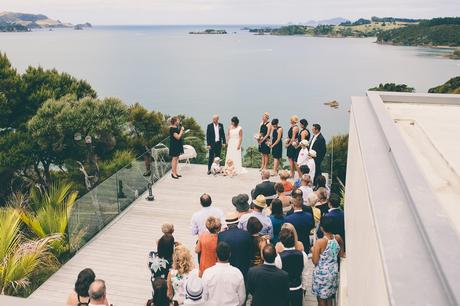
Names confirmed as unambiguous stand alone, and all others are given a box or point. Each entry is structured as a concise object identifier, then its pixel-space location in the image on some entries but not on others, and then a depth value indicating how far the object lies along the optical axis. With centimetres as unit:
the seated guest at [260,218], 622
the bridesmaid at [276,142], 1128
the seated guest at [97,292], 446
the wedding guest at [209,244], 574
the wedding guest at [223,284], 507
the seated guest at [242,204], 656
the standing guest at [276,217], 639
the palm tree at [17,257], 799
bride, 1198
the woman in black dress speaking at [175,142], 1177
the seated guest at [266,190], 796
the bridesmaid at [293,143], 1082
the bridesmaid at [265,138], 1152
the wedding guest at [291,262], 532
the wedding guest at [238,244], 568
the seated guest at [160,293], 497
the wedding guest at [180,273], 519
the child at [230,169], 1280
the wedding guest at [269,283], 485
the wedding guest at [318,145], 1034
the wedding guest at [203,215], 673
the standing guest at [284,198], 746
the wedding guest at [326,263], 571
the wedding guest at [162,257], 587
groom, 1188
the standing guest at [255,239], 576
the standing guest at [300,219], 632
